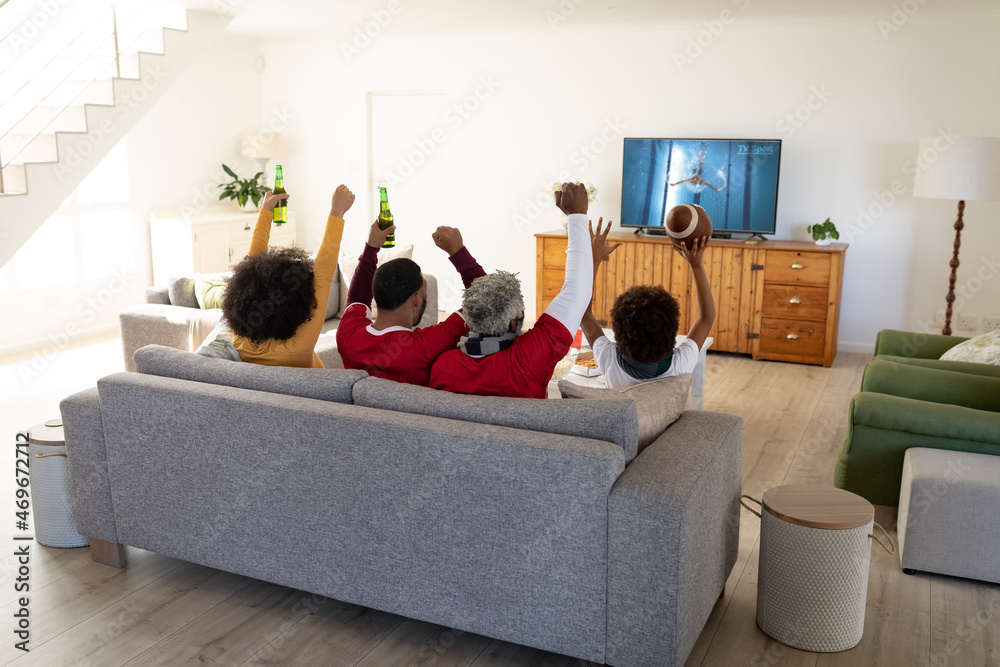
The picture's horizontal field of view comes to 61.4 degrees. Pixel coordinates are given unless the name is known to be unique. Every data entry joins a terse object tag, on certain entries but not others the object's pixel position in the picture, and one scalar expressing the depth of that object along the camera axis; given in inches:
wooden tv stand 228.2
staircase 182.9
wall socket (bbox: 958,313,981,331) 232.4
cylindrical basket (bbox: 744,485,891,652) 91.5
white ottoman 107.1
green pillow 185.6
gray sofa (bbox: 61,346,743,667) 80.4
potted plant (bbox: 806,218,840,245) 235.1
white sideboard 264.2
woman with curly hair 105.5
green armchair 118.1
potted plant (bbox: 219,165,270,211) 285.7
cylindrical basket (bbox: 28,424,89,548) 114.0
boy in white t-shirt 102.5
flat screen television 240.2
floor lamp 187.6
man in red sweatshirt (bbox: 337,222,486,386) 99.8
